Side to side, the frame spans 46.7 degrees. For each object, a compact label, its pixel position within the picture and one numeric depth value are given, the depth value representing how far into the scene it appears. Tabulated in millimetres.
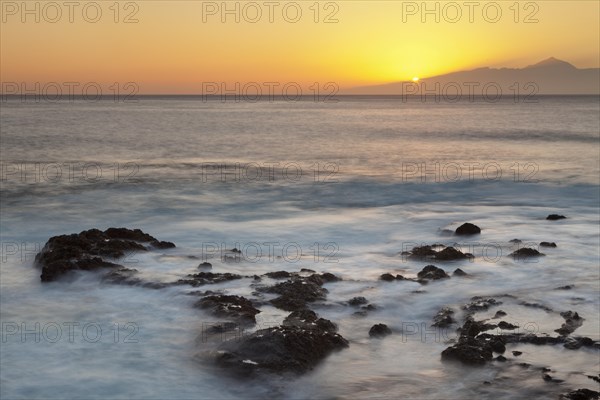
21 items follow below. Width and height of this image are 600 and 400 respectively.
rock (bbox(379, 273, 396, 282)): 10383
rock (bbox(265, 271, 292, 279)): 10383
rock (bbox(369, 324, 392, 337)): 8172
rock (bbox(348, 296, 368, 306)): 9227
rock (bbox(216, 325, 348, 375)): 7087
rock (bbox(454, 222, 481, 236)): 13906
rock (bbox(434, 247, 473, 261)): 11617
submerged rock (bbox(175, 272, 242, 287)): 10125
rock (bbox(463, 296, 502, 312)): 9031
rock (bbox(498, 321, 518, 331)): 8172
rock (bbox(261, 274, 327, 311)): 9047
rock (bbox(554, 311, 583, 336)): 8105
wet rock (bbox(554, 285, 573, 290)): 9955
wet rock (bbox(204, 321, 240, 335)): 8164
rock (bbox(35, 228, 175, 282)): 10641
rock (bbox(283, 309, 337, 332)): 8055
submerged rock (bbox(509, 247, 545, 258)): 11779
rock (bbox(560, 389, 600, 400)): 6324
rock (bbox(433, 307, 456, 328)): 8500
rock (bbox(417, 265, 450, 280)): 10422
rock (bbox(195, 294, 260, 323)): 8484
